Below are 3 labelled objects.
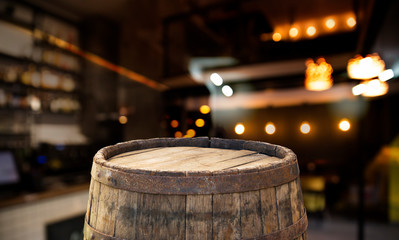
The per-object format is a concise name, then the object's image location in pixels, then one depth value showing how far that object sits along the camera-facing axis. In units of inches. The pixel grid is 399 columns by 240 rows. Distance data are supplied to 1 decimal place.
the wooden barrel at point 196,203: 36.0
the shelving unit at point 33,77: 188.4
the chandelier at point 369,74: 164.2
